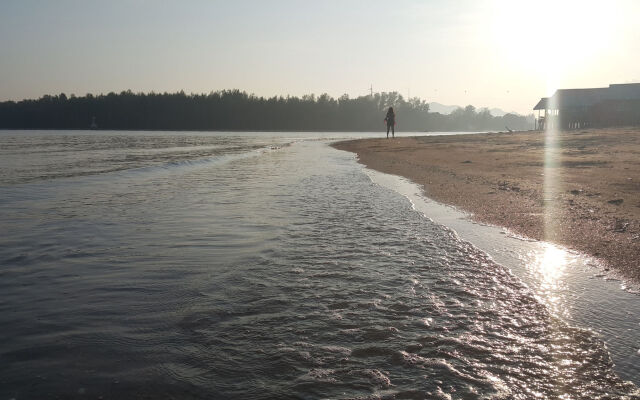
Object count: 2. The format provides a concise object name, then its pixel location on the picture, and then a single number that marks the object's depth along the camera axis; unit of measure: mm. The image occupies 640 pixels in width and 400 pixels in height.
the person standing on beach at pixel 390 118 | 42394
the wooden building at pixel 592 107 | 48656
